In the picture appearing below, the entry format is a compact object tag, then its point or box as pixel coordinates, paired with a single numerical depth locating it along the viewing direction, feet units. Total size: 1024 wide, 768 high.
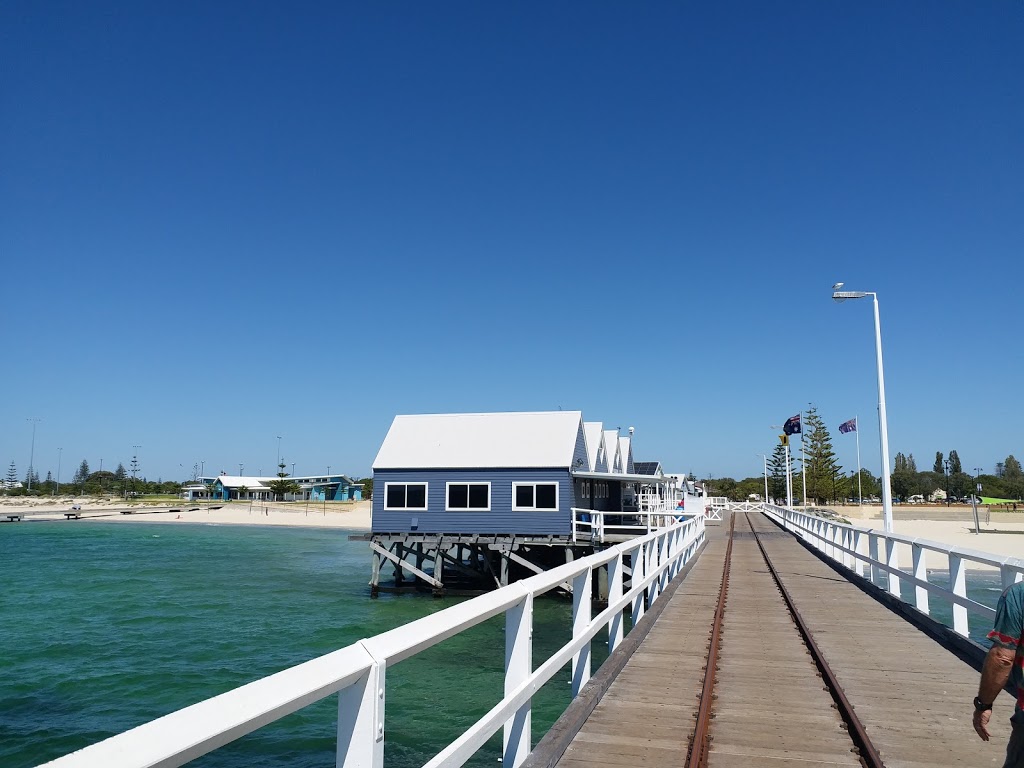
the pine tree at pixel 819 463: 296.10
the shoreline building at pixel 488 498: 93.25
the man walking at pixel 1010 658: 12.21
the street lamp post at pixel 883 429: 58.18
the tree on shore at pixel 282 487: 404.57
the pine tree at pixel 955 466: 576.12
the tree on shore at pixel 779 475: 336.74
